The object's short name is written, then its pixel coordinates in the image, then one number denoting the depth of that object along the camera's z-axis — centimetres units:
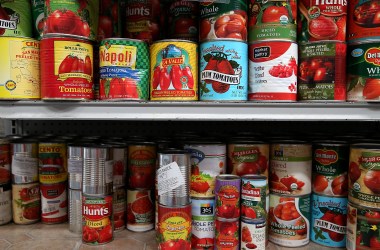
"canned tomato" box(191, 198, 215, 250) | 125
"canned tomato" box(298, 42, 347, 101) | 115
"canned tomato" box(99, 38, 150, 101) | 113
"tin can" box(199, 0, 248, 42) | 117
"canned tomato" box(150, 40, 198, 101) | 115
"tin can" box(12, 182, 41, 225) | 145
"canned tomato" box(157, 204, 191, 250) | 113
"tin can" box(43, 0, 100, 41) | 111
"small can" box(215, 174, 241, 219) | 117
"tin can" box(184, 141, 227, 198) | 126
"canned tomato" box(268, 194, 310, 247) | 129
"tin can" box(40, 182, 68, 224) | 146
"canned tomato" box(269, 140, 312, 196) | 129
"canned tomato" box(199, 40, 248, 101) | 116
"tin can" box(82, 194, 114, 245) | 124
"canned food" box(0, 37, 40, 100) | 113
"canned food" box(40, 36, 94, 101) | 109
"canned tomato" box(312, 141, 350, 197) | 127
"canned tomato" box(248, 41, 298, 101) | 115
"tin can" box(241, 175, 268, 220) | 117
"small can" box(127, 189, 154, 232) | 139
